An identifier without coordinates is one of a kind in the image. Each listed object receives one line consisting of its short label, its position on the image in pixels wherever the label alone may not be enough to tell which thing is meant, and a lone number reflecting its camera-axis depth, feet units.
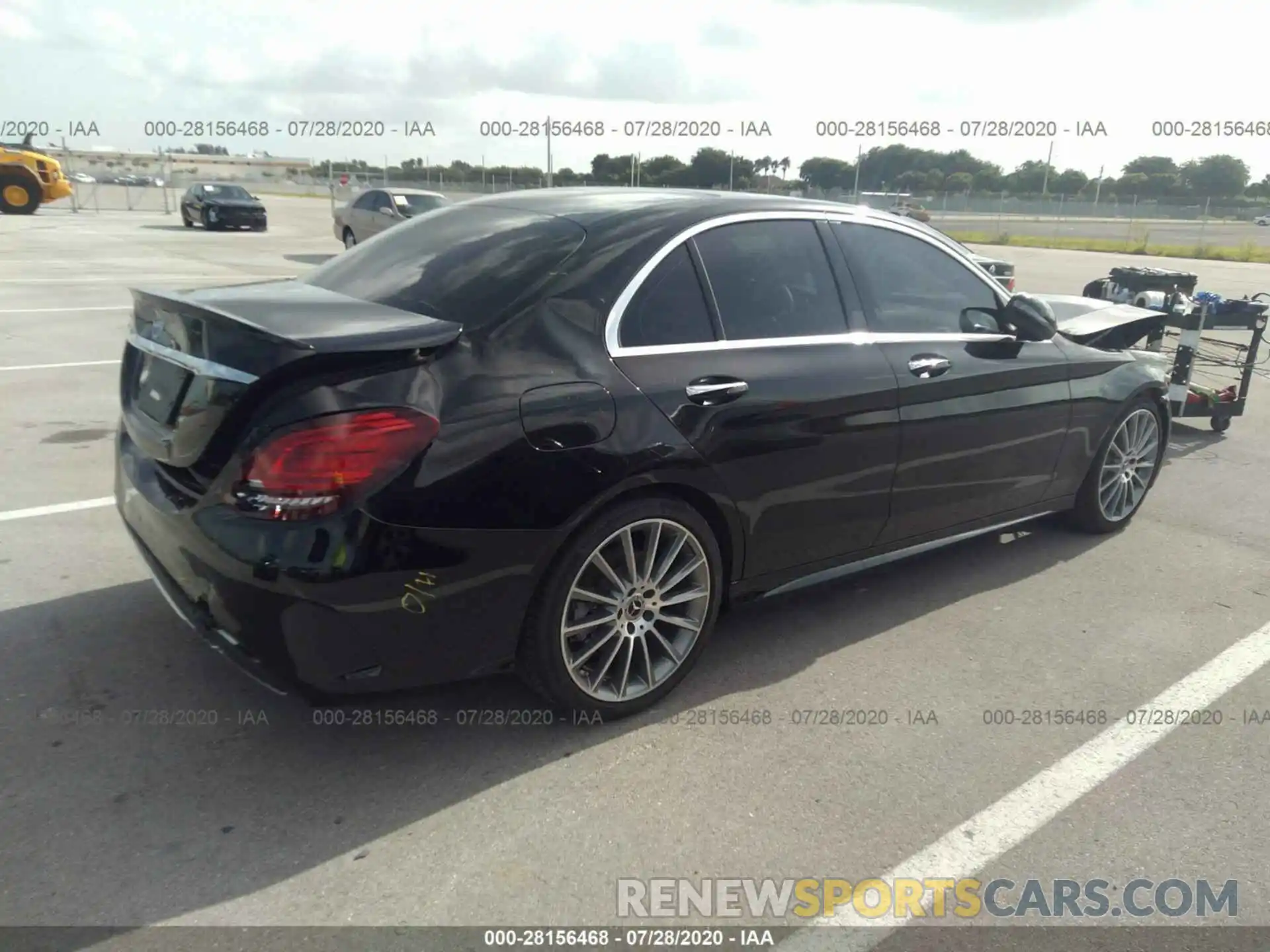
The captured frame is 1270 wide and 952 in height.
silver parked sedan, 64.59
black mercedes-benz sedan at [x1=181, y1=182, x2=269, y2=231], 91.56
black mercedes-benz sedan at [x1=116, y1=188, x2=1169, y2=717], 8.97
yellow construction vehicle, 90.63
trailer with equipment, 23.65
